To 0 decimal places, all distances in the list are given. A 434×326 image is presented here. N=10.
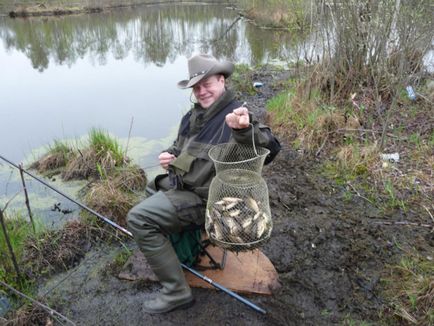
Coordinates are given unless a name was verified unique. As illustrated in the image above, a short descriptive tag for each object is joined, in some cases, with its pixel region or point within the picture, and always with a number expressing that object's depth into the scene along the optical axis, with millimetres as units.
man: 2428
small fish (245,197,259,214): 2301
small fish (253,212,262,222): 2248
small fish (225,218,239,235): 2197
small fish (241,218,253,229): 2203
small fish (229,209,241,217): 2236
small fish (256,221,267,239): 2227
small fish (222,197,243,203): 2264
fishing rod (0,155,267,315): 2574
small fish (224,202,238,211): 2246
